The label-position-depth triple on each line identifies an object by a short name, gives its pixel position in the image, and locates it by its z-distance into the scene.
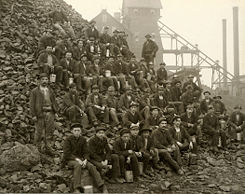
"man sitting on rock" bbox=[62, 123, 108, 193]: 8.92
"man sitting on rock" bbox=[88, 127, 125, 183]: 9.74
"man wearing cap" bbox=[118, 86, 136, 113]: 14.66
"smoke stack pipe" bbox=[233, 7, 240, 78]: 40.19
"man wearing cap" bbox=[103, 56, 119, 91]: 16.12
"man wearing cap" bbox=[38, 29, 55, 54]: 15.95
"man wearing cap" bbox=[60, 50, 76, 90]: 14.80
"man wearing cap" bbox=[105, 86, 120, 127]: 13.65
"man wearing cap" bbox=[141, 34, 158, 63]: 20.05
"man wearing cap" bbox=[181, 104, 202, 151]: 13.66
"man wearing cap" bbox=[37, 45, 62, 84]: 14.49
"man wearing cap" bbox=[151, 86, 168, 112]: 15.78
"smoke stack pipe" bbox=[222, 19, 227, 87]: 45.97
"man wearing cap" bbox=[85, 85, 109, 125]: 13.38
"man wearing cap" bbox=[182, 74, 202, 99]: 17.27
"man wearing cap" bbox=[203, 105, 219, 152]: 14.02
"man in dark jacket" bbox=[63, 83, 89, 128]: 13.02
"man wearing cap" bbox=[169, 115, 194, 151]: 12.30
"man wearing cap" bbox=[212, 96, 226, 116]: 16.28
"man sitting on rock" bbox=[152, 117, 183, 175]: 11.44
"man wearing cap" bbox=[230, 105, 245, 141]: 15.44
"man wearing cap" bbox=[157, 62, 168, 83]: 18.56
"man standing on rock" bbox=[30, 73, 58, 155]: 11.03
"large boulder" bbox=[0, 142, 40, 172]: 10.08
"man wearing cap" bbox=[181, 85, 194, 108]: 16.44
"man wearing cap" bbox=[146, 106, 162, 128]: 13.11
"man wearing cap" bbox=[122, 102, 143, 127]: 12.88
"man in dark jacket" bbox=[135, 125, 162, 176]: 10.88
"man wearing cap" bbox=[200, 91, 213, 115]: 15.87
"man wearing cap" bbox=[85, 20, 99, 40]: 20.20
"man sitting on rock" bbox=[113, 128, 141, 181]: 10.37
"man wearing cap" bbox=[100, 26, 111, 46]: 20.00
